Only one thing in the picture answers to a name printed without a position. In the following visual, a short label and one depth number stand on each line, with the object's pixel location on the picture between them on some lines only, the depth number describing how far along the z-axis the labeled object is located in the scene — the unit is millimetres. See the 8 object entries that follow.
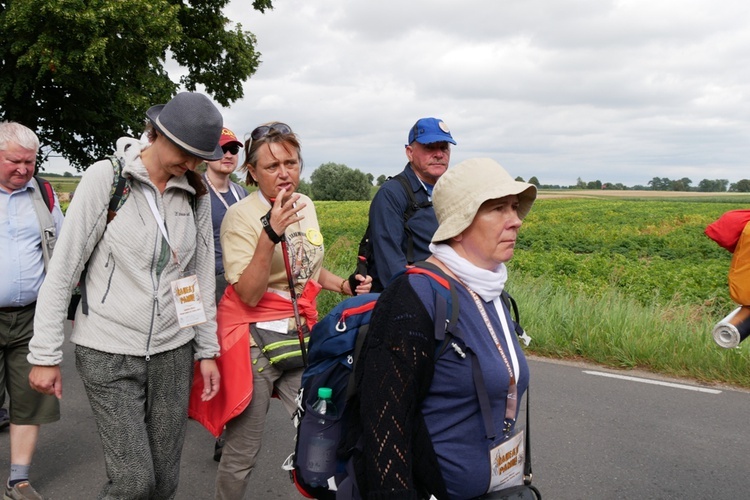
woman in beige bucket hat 1760
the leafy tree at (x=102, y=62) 15078
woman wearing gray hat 2363
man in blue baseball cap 3773
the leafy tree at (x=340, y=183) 79000
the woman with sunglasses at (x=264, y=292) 2824
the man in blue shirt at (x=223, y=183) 4020
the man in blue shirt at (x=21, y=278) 3498
